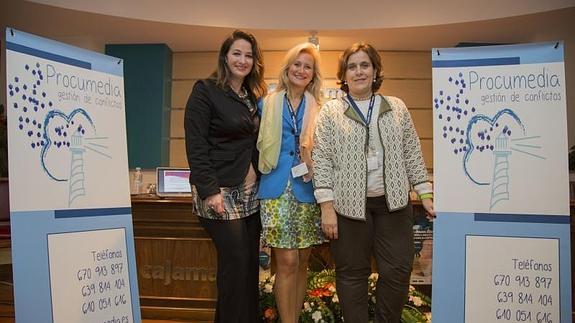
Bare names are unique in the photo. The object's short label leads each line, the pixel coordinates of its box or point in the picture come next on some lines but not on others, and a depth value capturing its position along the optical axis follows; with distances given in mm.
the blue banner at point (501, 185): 1754
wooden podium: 2875
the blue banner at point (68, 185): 1583
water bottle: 4090
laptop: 3262
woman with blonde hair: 1912
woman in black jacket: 1884
